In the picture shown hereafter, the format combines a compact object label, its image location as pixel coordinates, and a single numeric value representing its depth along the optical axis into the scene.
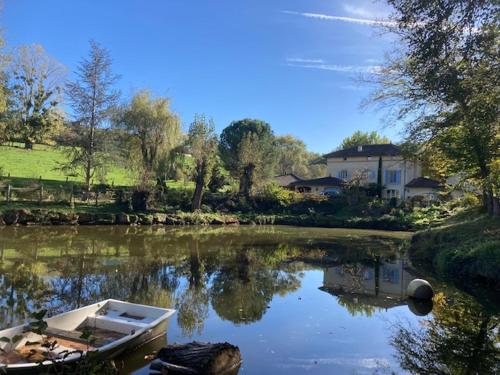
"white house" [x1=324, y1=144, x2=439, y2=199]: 47.72
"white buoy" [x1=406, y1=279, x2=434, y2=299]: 11.97
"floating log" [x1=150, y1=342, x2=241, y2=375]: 5.73
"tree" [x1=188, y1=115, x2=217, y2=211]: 37.91
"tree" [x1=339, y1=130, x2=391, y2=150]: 79.62
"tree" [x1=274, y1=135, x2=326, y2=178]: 83.81
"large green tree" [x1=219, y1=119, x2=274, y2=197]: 44.31
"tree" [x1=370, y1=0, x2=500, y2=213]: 8.92
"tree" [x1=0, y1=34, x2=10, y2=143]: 27.52
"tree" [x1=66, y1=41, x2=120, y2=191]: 34.25
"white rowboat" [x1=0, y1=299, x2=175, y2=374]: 5.20
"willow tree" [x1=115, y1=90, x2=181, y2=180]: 37.53
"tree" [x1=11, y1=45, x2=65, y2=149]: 38.34
